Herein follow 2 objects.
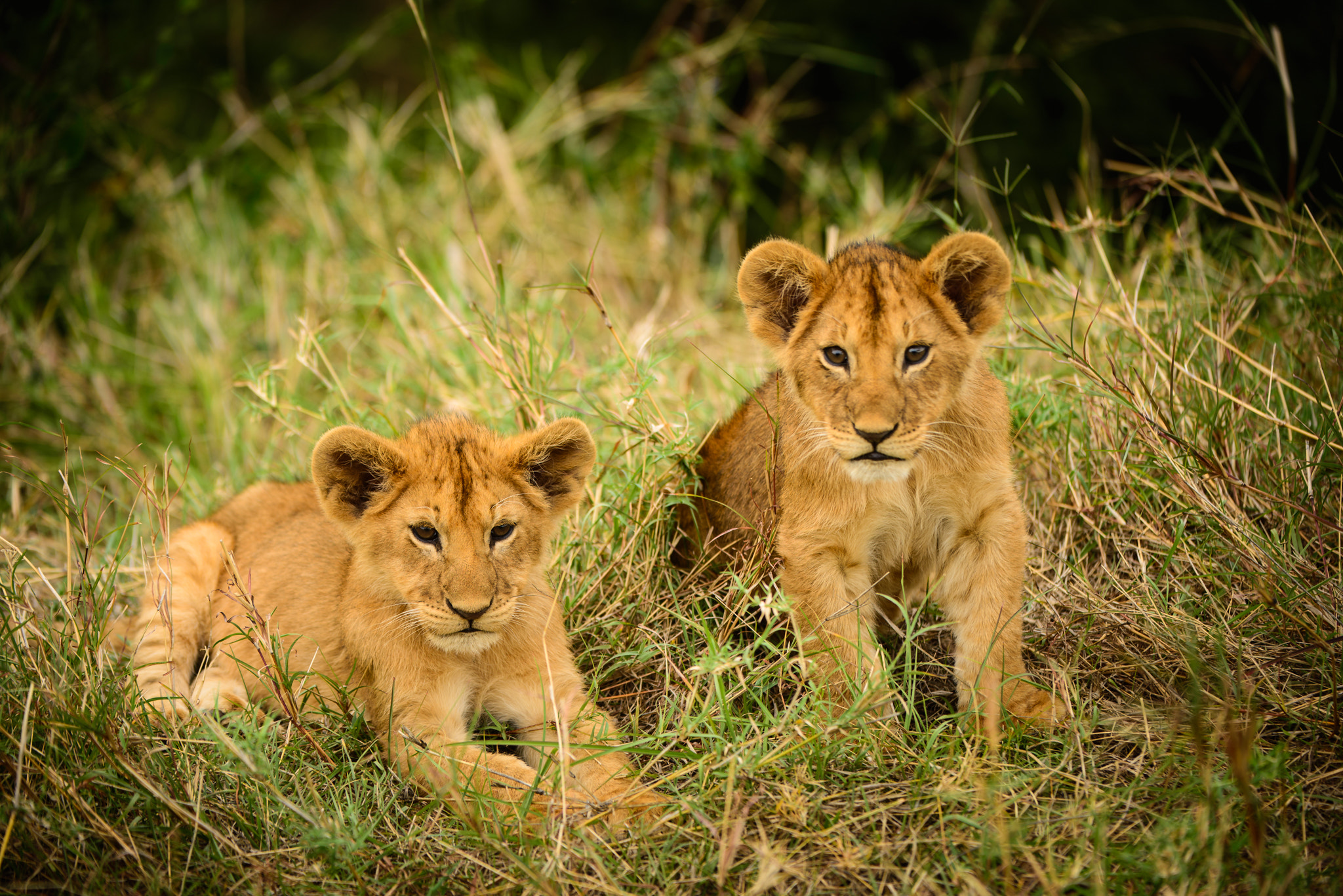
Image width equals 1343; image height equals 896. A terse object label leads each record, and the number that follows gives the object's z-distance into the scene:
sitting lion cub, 6.86
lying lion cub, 6.79
